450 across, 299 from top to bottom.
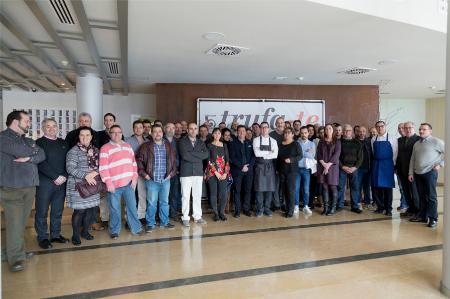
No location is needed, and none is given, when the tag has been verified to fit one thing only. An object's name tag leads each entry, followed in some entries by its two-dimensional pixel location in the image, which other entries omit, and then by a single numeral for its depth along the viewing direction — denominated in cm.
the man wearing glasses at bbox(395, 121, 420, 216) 509
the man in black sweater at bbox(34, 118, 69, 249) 361
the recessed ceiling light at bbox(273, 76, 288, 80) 700
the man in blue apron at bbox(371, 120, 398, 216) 527
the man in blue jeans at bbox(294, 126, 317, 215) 536
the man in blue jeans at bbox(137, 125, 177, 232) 438
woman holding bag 371
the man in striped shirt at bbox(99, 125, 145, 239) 392
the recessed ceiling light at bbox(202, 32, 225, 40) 404
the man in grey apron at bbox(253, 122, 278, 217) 505
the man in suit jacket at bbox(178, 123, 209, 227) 464
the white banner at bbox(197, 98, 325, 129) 760
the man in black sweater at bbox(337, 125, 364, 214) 538
